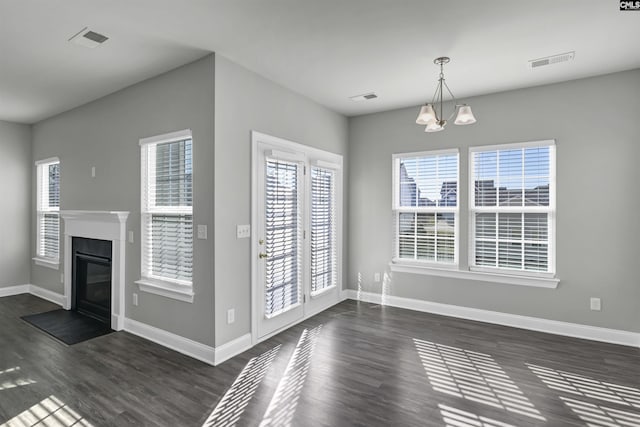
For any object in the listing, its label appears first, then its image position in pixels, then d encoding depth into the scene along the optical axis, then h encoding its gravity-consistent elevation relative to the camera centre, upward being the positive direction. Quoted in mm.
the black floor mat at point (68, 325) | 3746 -1395
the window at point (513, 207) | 3959 +69
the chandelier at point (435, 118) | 2953 +841
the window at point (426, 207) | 4547 +74
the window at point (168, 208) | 3406 +32
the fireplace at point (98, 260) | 3932 -641
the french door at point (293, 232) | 3596 -256
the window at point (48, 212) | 5367 -24
